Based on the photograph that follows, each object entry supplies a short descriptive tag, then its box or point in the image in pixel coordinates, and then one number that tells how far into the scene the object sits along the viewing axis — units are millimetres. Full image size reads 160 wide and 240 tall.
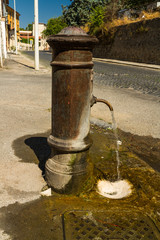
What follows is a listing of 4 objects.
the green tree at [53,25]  54703
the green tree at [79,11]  36750
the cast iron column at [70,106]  1848
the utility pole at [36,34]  10606
